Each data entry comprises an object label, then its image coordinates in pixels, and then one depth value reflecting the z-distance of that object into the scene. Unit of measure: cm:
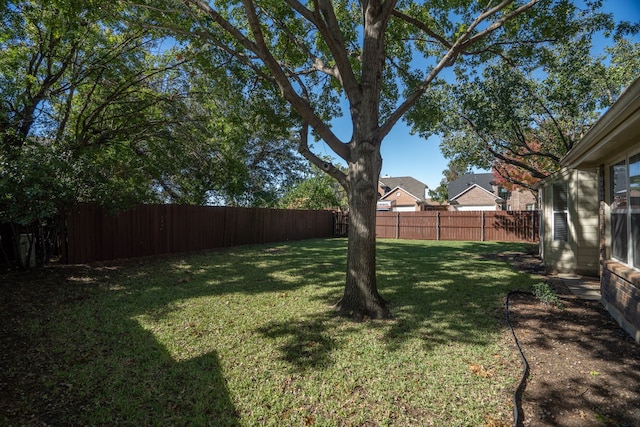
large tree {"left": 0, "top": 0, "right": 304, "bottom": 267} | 662
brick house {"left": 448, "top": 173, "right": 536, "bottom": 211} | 3641
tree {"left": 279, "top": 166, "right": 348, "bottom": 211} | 2527
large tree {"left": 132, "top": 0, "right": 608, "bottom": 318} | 486
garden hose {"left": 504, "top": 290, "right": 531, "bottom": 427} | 249
